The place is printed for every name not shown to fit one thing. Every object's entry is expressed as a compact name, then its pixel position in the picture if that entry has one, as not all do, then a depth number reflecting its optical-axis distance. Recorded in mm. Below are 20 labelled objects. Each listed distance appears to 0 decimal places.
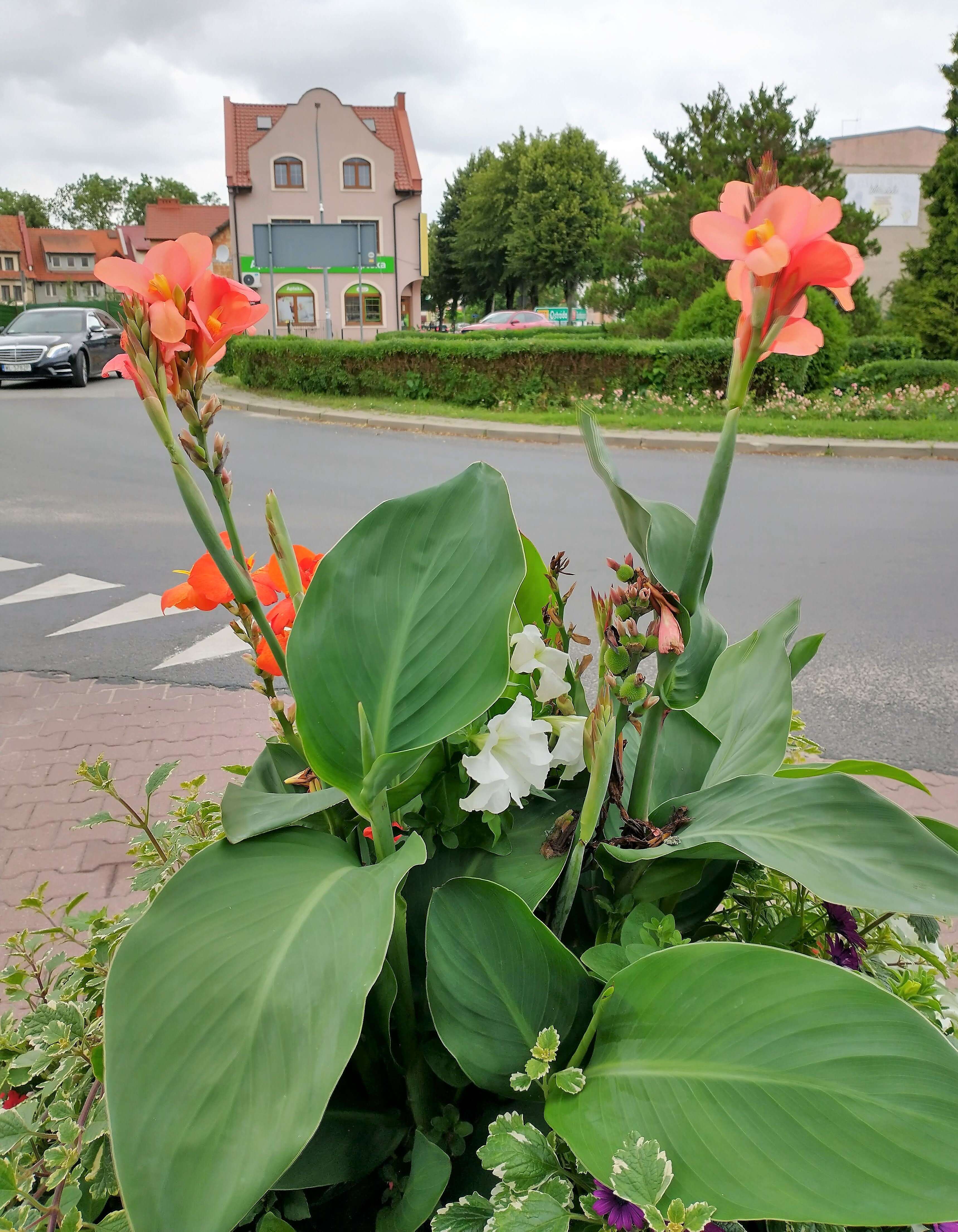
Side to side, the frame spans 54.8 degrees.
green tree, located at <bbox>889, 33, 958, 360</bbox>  17531
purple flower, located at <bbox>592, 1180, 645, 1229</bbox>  845
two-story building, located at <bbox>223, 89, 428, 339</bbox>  39344
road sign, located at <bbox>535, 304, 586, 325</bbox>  52938
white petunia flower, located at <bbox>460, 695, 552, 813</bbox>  1010
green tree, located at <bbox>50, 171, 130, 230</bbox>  93375
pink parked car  35406
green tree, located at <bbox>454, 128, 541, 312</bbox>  49594
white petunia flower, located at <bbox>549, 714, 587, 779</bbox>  1123
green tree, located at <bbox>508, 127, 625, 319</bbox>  46250
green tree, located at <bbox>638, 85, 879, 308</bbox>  17891
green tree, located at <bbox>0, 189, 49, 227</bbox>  94500
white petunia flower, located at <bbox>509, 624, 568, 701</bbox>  1136
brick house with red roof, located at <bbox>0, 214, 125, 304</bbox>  82750
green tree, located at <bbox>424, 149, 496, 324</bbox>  60219
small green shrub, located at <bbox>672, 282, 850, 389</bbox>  14422
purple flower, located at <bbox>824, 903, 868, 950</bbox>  1165
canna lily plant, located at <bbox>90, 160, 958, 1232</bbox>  795
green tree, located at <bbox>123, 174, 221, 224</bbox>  92188
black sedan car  18406
